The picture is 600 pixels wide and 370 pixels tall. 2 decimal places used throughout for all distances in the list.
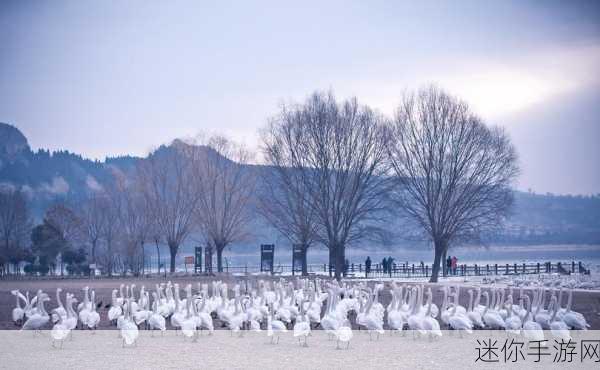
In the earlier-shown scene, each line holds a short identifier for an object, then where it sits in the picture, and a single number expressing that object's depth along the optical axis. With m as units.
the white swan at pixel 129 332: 18.62
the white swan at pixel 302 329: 18.86
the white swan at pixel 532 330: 19.33
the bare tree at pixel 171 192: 64.44
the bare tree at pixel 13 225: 62.97
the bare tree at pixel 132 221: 62.53
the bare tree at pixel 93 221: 69.41
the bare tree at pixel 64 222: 62.84
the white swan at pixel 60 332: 18.88
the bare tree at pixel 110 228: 63.88
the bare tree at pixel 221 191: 62.19
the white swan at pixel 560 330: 19.27
